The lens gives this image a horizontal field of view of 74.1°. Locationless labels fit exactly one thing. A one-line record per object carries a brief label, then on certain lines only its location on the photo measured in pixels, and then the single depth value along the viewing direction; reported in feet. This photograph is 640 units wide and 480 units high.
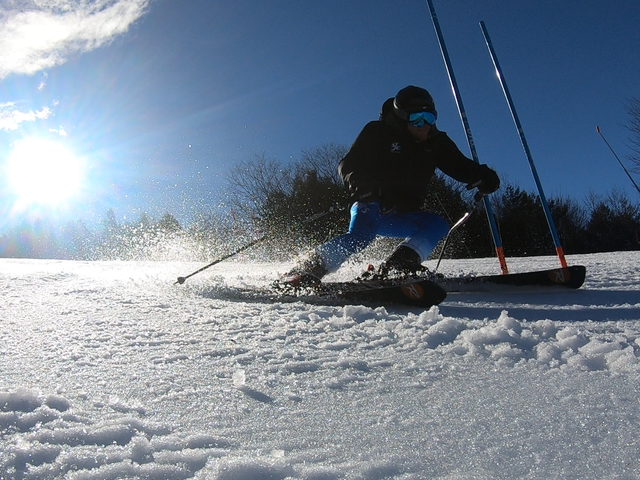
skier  8.10
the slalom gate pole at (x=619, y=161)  27.08
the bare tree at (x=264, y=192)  84.23
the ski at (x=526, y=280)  7.50
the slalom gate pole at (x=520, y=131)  10.37
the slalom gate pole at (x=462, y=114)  10.74
